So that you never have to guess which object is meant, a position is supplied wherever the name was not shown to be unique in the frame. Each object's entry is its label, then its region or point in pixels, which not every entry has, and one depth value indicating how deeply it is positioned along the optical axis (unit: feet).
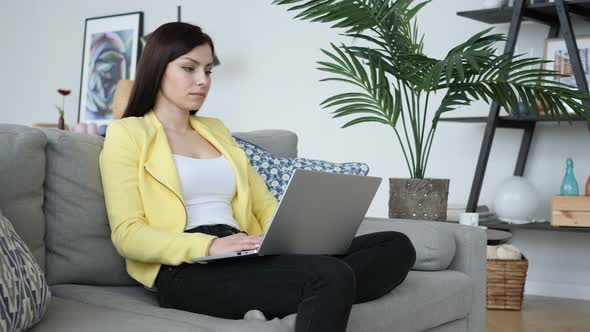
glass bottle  12.64
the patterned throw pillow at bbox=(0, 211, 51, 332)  4.54
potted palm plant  9.04
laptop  5.64
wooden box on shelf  12.26
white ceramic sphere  12.86
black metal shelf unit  12.18
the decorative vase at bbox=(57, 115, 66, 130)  18.18
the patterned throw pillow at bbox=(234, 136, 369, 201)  8.14
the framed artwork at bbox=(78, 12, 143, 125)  18.84
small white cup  10.36
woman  5.67
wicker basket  12.19
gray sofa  5.42
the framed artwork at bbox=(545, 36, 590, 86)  12.60
